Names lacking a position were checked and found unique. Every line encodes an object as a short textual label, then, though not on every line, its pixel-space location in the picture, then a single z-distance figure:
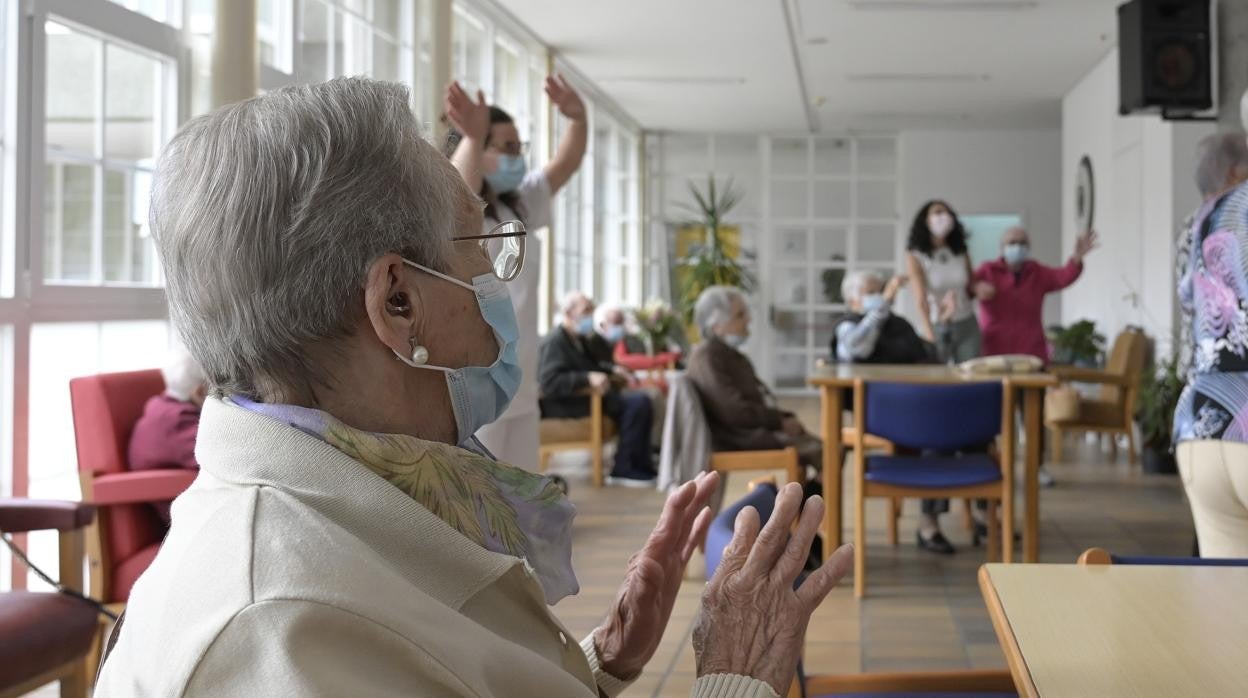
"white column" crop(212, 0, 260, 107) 4.64
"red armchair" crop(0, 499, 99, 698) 2.37
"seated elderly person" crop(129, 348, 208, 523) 3.34
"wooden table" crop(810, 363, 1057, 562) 4.70
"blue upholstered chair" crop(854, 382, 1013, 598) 4.46
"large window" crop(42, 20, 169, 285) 3.89
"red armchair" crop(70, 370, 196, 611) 3.19
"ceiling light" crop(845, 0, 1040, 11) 8.62
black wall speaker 7.34
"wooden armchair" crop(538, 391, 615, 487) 7.17
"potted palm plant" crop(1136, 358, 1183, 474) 7.61
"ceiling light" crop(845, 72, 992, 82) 11.61
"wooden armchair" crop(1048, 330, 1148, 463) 7.97
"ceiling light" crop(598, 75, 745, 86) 11.86
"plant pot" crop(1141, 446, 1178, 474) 7.79
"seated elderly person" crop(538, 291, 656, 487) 7.22
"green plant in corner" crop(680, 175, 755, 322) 14.54
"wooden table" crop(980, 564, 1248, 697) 1.28
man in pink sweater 6.62
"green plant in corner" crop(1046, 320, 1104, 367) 9.88
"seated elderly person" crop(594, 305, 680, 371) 9.85
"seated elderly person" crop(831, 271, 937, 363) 6.09
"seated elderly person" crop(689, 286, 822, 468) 5.04
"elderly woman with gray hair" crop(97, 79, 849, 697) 0.92
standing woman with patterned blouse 2.69
